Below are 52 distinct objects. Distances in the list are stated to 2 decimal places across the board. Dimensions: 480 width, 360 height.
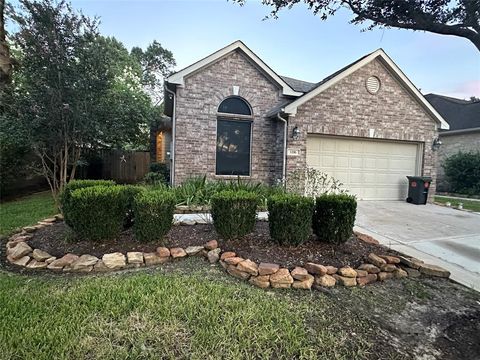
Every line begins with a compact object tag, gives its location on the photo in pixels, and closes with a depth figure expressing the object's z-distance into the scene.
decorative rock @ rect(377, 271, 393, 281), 3.47
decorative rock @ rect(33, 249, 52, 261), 3.66
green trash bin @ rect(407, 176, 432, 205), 9.43
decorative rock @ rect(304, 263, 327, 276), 3.31
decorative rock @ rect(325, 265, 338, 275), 3.36
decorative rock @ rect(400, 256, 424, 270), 3.72
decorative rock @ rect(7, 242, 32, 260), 3.80
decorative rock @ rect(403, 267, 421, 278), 3.66
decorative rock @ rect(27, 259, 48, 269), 3.54
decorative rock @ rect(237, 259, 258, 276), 3.27
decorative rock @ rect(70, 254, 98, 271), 3.44
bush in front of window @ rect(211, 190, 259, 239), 3.96
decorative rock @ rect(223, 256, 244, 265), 3.47
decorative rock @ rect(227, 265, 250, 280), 3.30
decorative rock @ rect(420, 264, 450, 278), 3.61
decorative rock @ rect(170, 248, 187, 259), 3.76
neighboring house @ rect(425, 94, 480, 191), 15.45
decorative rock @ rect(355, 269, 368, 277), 3.38
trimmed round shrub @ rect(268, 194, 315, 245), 3.83
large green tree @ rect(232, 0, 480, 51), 2.83
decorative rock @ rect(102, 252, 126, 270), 3.51
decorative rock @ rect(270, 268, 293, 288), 3.15
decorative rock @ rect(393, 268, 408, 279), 3.60
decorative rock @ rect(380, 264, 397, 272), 3.59
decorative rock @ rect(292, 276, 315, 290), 3.15
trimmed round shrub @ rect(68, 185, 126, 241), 3.78
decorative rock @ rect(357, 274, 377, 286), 3.33
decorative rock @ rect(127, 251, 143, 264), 3.60
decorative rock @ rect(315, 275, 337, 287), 3.22
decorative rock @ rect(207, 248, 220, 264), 3.74
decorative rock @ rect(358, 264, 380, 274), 3.48
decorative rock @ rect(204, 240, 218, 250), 3.92
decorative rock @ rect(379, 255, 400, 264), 3.72
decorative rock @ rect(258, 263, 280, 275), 3.22
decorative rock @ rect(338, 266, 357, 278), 3.33
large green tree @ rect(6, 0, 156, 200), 6.54
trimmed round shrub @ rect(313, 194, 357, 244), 4.01
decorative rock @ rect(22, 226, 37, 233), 5.06
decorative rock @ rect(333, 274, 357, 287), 3.27
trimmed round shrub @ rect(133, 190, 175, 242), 3.80
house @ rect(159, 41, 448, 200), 8.87
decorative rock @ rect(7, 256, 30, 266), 3.68
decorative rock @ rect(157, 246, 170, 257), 3.72
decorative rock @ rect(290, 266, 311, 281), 3.19
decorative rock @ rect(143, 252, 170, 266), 3.65
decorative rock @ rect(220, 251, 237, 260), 3.65
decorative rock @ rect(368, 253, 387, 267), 3.63
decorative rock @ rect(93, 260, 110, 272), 3.47
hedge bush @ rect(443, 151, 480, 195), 13.84
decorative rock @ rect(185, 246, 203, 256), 3.87
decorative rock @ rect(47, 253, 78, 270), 3.48
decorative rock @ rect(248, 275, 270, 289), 3.15
